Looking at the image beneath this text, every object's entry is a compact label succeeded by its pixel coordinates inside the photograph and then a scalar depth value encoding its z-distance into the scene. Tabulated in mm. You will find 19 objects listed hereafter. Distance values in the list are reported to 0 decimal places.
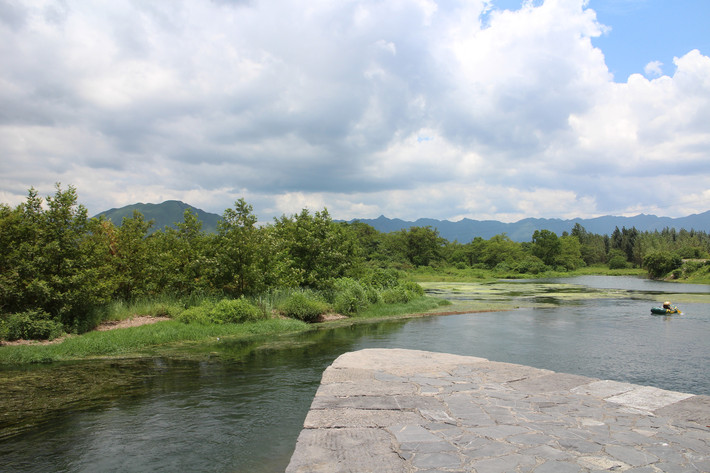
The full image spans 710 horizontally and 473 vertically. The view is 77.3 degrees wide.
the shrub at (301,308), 20141
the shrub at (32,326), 12867
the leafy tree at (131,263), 17609
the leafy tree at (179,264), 18844
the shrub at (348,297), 22812
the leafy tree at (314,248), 24281
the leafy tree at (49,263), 13305
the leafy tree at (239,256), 19906
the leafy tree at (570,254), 94188
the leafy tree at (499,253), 94788
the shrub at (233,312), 17312
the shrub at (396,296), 26562
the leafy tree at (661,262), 68062
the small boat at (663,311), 22891
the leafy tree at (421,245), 83812
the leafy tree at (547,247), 94250
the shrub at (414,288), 30122
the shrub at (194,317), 16719
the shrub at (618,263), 101500
